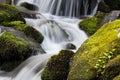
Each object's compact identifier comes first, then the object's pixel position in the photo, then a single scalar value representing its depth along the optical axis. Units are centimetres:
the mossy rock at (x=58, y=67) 737
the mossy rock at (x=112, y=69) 542
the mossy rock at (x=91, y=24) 1421
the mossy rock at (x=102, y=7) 1680
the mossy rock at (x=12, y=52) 968
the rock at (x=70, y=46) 1202
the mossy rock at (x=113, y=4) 1722
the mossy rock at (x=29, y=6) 1699
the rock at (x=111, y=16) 1361
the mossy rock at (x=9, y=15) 1359
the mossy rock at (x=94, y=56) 588
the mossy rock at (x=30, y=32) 1141
